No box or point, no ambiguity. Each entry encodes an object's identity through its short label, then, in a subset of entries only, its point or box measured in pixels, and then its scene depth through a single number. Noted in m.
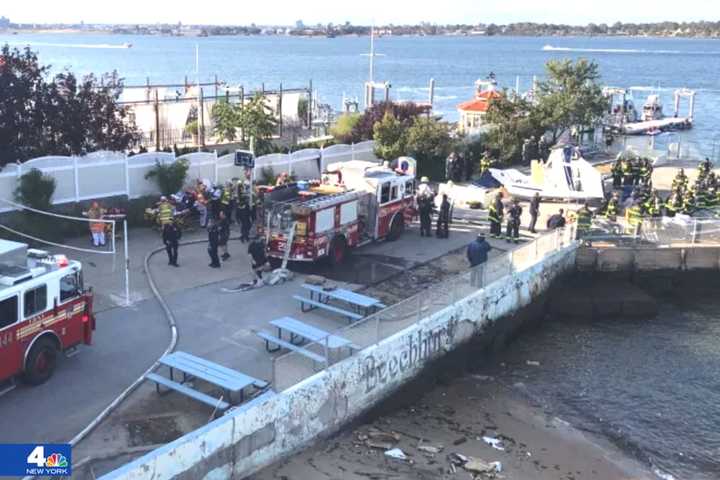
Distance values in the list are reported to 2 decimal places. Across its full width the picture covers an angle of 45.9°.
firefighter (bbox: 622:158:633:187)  35.12
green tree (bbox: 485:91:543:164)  38.34
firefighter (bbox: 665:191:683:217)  28.38
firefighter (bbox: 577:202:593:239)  25.52
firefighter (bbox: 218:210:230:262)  22.55
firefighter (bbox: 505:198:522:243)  25.17
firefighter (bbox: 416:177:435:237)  25.88
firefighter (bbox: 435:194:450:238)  25.52
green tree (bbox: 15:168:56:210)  23.59
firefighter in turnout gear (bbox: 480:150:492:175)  35.03
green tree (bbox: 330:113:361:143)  37.47
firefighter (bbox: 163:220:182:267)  21.30
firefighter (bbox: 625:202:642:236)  25.55
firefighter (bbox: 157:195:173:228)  22.45
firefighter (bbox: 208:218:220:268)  21.44
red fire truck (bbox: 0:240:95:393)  13.68
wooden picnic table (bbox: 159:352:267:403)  13.55
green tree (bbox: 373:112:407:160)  34.09
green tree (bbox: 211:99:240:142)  35.56
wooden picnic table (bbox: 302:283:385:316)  18.18
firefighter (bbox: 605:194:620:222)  27.77
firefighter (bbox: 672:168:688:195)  30.17
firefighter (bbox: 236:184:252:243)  24.22
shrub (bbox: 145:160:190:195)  26.61
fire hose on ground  12.55
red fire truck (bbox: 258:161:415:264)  21.42
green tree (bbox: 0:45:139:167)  25.06
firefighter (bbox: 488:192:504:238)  25.70
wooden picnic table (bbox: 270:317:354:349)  14.97
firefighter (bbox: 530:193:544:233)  26.83
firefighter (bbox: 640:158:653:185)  34.34
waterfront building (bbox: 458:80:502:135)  45.59
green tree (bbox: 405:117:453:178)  34.09
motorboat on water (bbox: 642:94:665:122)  77.64
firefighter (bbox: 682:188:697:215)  29.30
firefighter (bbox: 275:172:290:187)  27.52
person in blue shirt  20.84
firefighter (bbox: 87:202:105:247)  23.12
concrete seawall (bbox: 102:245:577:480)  11.95
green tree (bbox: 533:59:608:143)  40.31
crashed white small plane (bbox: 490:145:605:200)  31.72
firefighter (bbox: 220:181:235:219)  24.83
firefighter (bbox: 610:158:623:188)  35.34
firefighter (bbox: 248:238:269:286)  20.47
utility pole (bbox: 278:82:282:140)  42.97
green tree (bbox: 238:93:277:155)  35.03
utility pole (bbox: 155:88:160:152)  35.81
